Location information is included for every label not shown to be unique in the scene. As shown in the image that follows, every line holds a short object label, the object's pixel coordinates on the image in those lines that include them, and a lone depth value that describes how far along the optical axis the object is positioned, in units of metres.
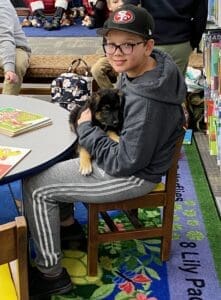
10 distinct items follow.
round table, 1.61
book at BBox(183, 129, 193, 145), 3.45
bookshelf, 2.87
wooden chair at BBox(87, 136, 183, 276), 1.91
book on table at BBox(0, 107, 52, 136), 1.86
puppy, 1.79
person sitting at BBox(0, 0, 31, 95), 3.17
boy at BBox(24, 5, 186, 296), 1.67
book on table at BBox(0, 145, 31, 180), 1.58
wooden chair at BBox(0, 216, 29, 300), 1.01
